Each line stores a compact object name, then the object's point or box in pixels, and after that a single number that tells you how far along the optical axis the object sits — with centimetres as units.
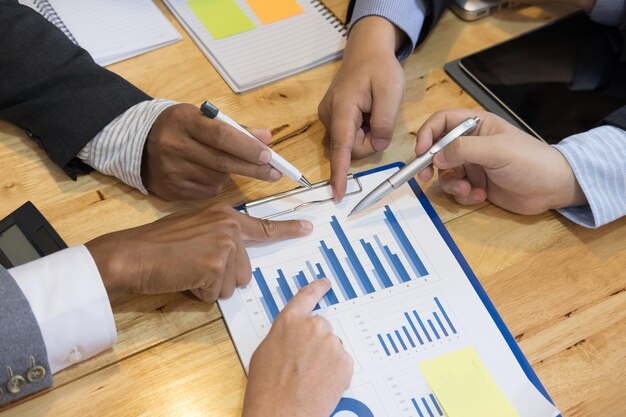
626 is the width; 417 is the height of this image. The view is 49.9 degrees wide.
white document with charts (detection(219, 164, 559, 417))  79
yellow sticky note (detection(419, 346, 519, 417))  78
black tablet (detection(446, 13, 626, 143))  108
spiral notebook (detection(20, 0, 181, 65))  115
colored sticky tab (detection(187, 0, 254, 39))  121
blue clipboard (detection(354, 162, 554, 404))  81
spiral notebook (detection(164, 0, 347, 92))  115
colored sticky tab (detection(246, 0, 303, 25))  124
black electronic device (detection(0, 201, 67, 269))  87
